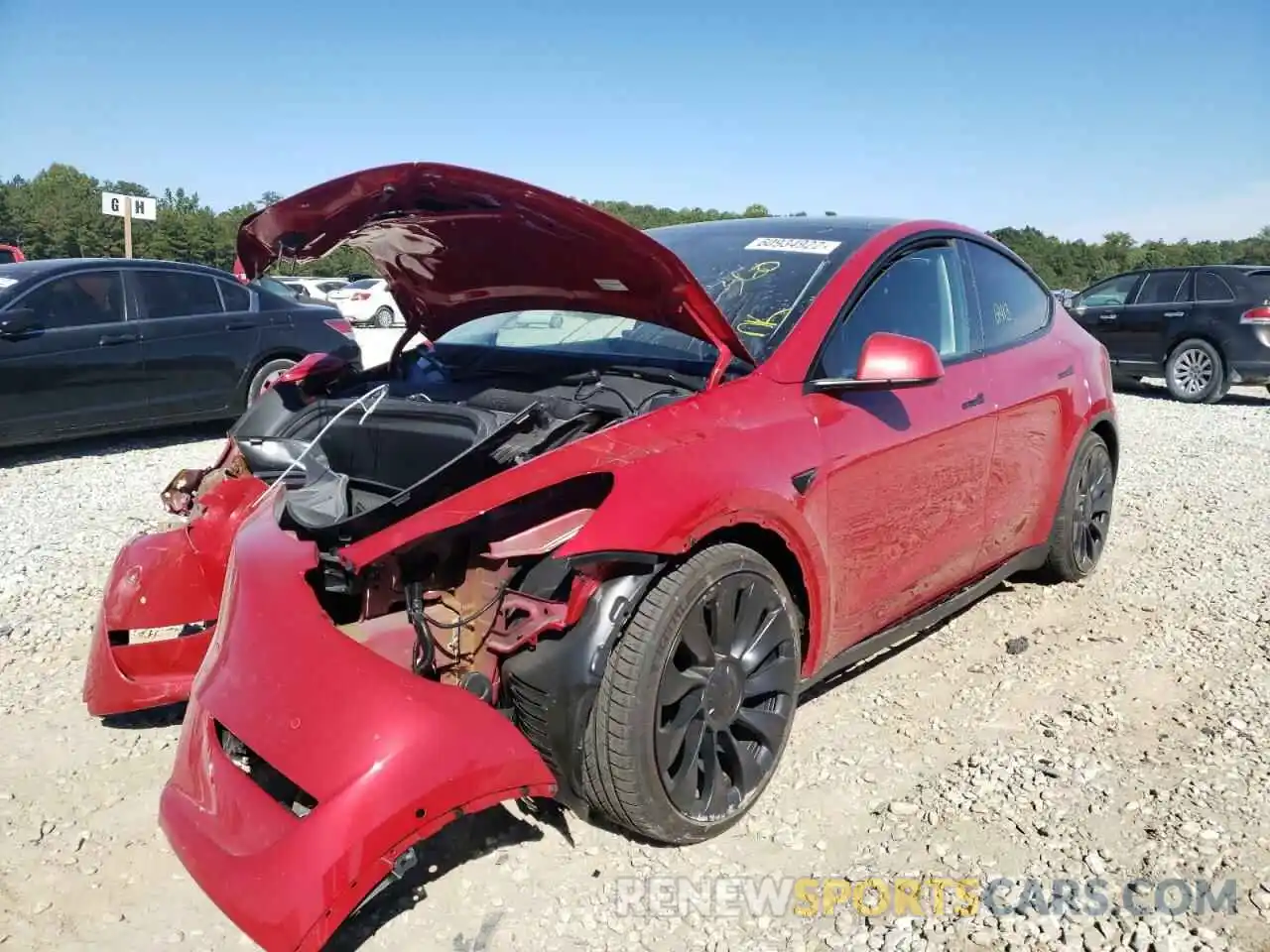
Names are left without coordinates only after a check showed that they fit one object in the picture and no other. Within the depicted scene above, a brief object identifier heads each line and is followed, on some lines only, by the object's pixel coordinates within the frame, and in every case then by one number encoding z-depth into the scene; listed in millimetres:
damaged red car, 2090
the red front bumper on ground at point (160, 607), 2939
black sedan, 6945
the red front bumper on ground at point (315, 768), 1887
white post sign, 14297
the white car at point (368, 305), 24109
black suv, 11188
